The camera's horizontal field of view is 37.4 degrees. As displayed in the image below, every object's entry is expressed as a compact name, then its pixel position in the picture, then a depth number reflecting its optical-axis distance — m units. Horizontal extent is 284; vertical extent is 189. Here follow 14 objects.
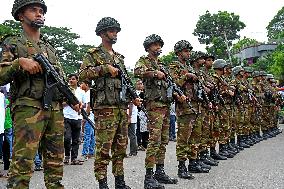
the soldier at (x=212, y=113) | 7.67
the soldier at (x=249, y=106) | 10.84
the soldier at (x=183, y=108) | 6.32
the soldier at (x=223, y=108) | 8.51
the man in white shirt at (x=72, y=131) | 8.09
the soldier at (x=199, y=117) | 6.66
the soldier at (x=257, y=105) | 11.77
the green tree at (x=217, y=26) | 40.94
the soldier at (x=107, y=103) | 4.78
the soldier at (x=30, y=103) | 3.46
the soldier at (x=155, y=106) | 5.51
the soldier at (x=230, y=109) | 8.91
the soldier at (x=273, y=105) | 13.54
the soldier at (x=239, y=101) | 9.83
